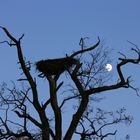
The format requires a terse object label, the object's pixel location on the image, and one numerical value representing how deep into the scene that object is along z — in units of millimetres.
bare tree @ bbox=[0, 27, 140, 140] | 27484
